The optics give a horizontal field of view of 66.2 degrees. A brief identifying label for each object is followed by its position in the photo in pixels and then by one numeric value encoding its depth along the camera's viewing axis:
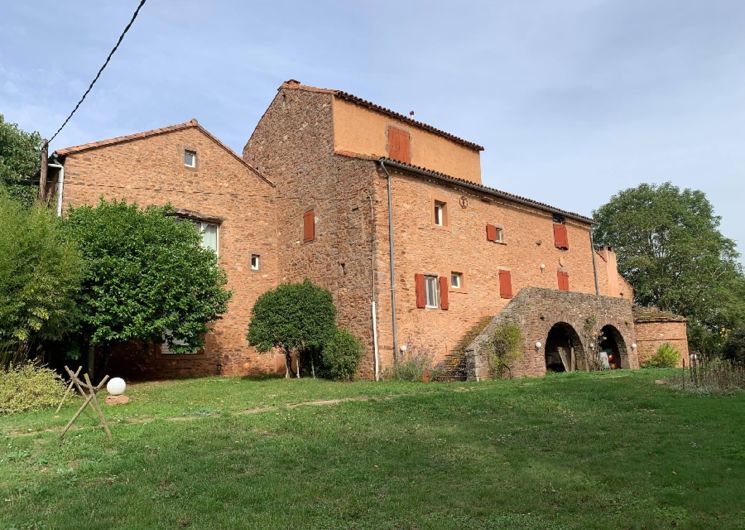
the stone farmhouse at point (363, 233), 17.23
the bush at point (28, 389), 10.90
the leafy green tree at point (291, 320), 16.58
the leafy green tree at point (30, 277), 11.45
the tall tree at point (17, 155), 23.84
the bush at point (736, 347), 13.23
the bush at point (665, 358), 22.86
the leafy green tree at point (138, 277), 13.86
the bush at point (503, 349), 16.20
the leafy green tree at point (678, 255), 35.34
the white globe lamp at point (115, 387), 9.80
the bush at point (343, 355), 16.36
